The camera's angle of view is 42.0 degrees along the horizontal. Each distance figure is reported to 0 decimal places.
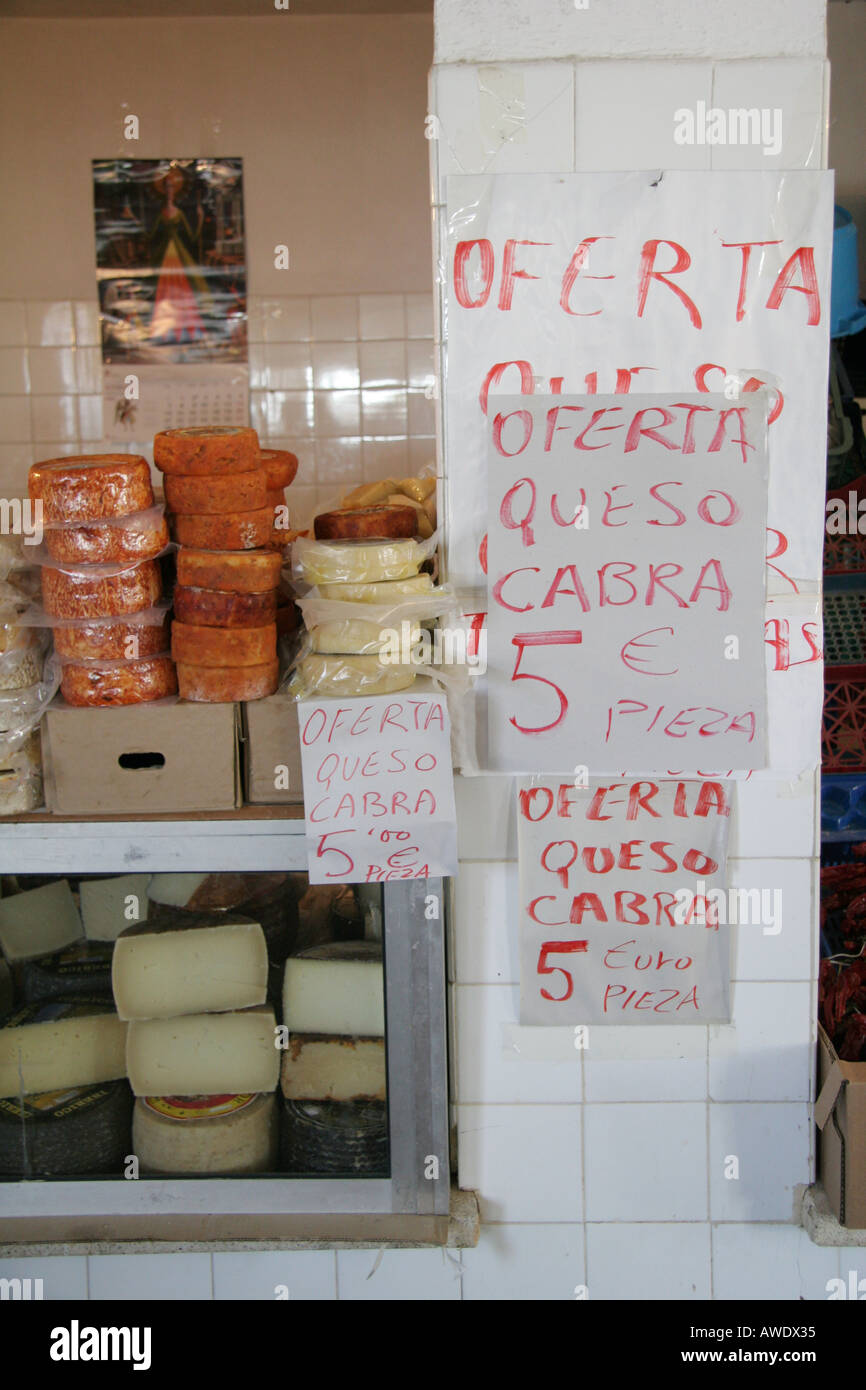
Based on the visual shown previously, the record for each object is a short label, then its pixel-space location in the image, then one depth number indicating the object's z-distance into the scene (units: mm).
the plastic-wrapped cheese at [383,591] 1530
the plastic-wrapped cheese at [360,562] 1531
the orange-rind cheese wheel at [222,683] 1585
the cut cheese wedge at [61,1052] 1743
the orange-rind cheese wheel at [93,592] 1569
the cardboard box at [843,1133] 1562
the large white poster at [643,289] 1498
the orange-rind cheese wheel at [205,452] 1590
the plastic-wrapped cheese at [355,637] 1521
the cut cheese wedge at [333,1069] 1713
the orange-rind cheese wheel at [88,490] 1535
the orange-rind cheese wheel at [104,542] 1555
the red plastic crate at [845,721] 2393
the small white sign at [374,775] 1513
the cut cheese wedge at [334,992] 1705
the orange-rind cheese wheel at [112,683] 1590
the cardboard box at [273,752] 1596
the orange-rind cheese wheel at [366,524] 1738
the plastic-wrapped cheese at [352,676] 1527
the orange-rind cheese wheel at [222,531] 1600
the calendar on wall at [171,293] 3586
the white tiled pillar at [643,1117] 1655
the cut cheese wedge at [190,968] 1724
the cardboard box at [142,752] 1582
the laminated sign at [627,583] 1531
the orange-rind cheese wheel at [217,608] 1580
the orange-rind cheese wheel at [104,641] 1587
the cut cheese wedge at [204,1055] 1734
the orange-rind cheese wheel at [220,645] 1577
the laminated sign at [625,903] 1618
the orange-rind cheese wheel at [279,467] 1874
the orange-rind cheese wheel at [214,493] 1590
